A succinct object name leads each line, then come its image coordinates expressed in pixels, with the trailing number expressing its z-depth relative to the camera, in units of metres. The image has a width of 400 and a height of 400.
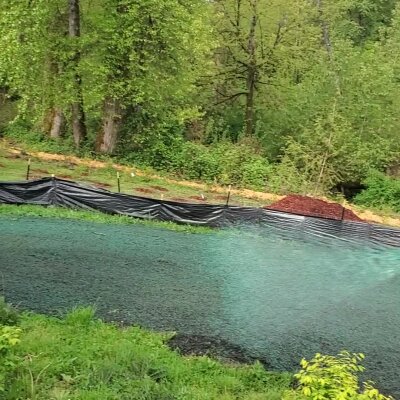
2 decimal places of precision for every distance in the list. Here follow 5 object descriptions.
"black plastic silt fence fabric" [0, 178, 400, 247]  17.98
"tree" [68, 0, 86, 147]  24.45
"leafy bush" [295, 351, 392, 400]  5.07
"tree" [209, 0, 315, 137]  29.56
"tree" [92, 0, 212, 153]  24.11
